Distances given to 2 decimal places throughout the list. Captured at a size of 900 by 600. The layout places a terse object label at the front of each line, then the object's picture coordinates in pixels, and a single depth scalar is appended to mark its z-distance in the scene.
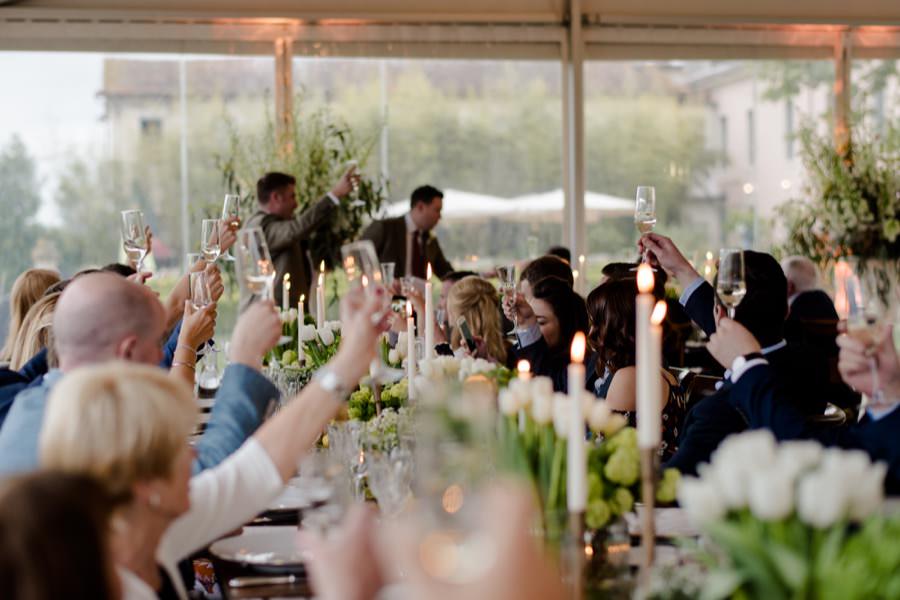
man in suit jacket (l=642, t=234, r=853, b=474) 3.43
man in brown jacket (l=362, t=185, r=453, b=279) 8.92
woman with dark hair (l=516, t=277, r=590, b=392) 4.98
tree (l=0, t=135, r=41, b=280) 9.62
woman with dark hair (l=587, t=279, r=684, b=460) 4.05
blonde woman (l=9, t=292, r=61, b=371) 4.12
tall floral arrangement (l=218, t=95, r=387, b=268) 8.97
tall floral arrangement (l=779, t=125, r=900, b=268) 9.43
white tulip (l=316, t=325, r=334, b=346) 4.86
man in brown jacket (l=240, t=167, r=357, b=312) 8.30
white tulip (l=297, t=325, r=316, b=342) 4.98
